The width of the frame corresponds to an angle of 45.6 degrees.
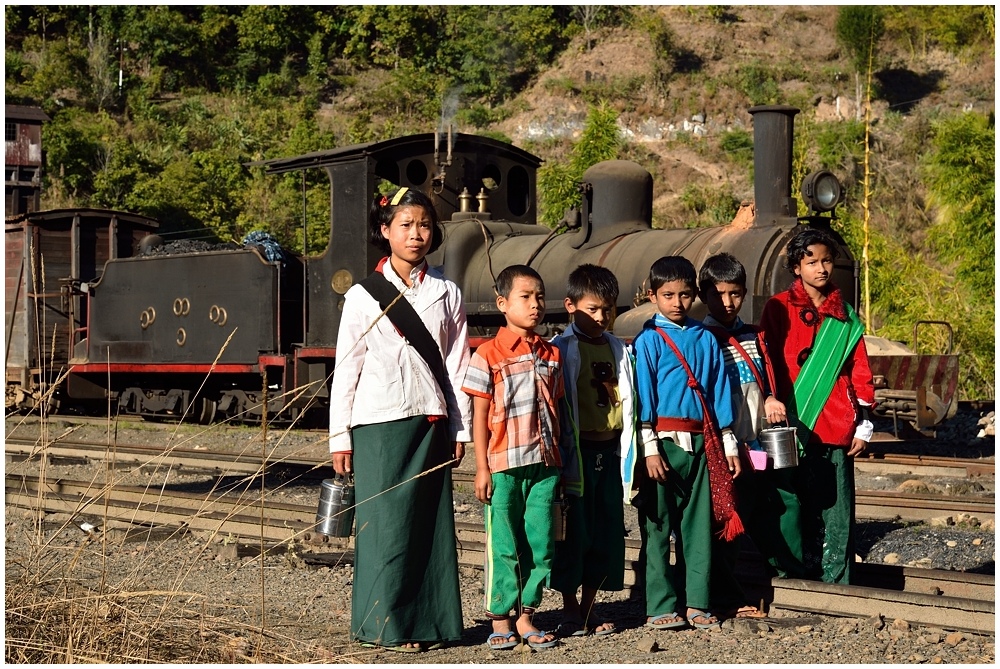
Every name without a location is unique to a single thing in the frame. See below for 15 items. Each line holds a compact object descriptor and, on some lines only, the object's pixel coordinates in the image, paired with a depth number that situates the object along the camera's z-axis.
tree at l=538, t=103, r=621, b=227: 27.14
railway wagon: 16.91
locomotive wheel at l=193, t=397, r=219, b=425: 14.56
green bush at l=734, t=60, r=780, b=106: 44.31
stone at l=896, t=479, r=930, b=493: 8.35
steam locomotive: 9.95
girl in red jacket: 4.85
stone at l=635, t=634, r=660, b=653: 4.12
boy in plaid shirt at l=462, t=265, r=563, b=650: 4.14
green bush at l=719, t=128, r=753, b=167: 40.22
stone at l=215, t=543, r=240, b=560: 5.95
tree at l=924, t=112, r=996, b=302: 20.41
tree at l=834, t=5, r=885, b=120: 43.97
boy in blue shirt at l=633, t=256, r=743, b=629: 4.48
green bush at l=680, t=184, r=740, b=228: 32.72
